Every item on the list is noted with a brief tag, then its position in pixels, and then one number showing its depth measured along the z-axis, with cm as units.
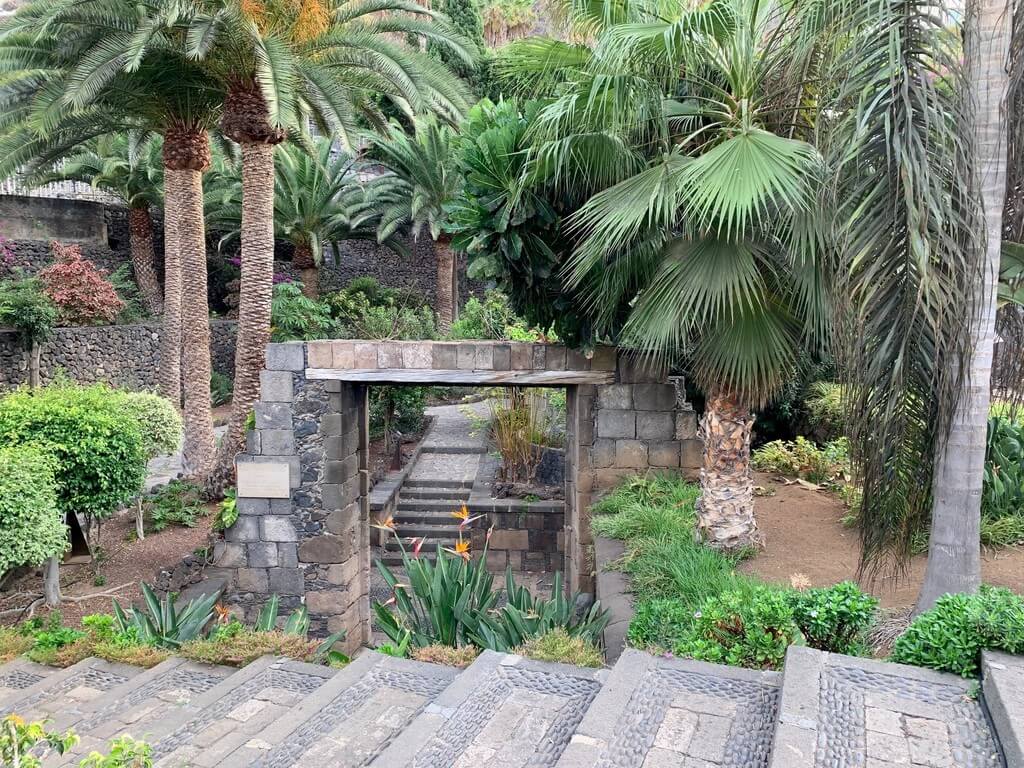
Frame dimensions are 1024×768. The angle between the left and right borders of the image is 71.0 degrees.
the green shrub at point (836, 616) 320
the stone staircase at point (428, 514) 1013
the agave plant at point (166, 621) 493
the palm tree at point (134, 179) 1576
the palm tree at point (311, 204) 1734
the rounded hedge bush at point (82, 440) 646
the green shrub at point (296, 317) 1472
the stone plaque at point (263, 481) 698
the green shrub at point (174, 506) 920
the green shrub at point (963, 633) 281
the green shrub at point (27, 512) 545
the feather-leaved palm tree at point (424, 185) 1698
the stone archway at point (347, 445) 658
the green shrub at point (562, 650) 346
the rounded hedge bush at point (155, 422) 893
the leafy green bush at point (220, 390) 1652
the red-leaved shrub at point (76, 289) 1365
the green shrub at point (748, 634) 326
